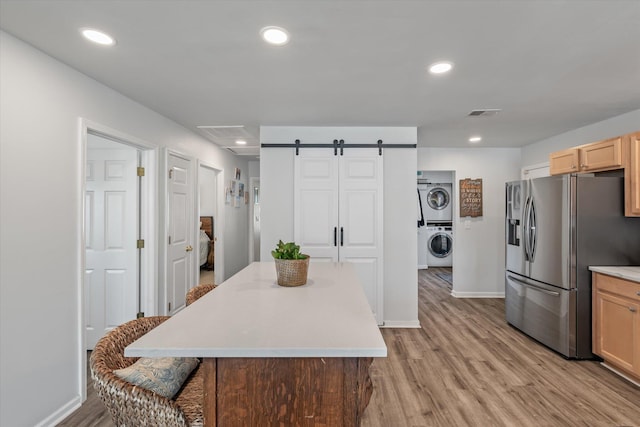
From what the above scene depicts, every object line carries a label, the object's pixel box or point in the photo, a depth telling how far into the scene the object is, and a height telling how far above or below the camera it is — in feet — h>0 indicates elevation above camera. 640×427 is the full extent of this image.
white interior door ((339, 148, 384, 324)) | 12.48 -0.11
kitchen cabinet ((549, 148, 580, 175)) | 11.08 +1.89
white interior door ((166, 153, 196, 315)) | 11.76 -0.84
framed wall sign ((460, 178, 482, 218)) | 16.75 +0.86
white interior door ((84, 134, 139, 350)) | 10.33 -0.69
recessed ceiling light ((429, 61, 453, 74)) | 7.17 +3.36
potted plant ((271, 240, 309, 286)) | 5.80 -0.95
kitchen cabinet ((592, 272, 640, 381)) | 8.18 -2.96
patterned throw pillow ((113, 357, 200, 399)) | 3.42 -1.85
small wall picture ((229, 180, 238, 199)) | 18.48 +1.50
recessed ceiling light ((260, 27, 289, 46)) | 5.82 +3.33
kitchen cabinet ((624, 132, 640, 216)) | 8.96 +1.05
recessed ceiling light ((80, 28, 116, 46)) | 5.87 +3.33
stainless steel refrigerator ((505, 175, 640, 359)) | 9.65 -0.98
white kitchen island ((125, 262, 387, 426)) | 3.26 -1.65
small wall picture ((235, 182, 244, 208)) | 19.57 +1.17
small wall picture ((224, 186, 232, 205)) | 17.28 +0.99
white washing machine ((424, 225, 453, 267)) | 25.79 -2.63
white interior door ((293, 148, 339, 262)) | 12.49 +0.55
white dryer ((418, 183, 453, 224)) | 26.00 +0.85
